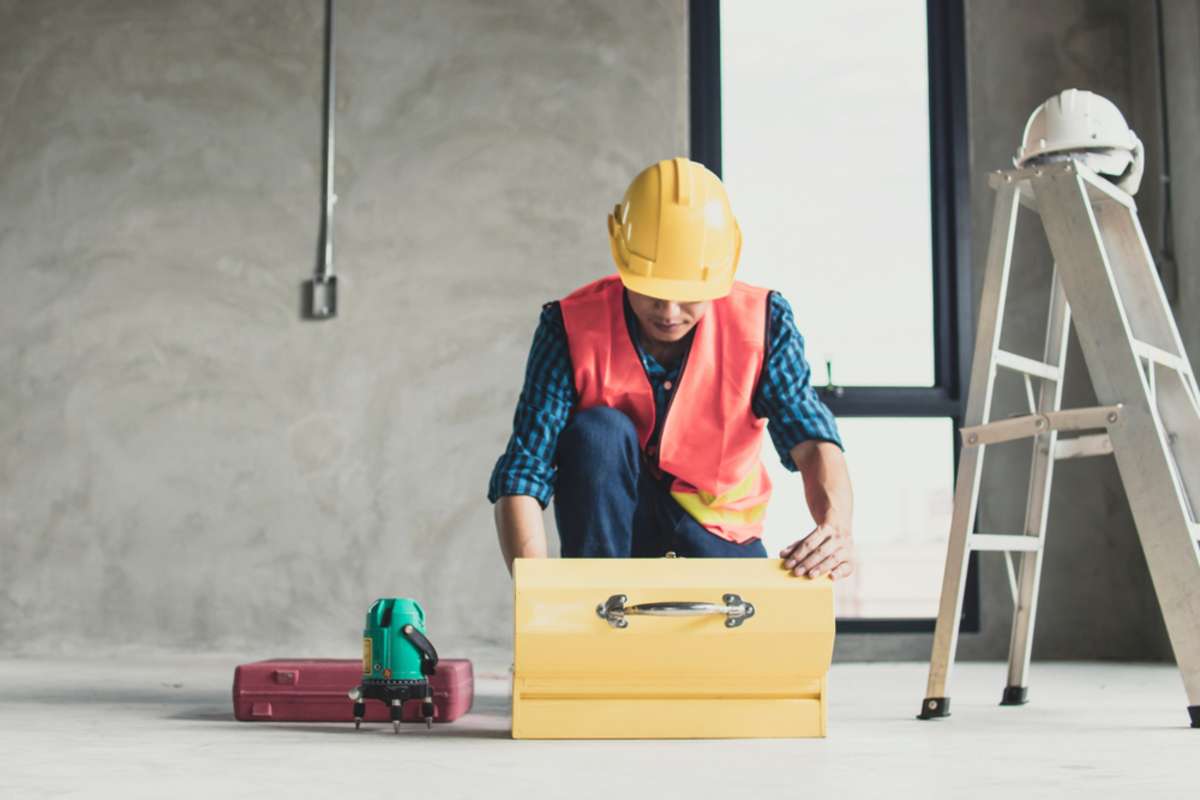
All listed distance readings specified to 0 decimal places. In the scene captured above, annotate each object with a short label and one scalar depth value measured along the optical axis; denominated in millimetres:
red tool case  2137
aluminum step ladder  2115
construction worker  2125
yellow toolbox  1811
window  4227
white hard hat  2420
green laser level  1992
